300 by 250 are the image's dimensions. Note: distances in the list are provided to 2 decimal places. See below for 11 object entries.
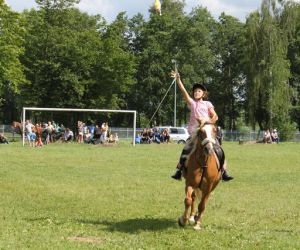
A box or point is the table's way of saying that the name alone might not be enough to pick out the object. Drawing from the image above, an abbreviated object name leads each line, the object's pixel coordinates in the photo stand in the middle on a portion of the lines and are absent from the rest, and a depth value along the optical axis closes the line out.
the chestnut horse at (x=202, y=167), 10.44
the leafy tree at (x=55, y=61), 64.44
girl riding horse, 10.93
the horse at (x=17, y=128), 57.28
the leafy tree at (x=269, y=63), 67.50
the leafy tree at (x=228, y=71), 83.44
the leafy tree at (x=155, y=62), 79.88
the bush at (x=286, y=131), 67.69
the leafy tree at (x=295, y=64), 73.87
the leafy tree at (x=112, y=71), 67.31
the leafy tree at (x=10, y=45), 53.53
